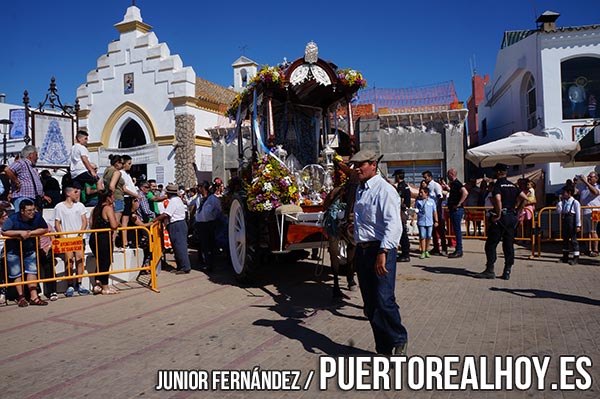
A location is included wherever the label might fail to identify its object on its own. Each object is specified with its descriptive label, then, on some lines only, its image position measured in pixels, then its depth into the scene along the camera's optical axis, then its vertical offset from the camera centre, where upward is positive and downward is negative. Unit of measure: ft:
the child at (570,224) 30.12 -2.89
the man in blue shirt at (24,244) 21.99 -1.98
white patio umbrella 37.29 +2.73
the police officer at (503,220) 25.00 -2.00
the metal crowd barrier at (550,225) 34.05 -3.50
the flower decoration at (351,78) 25.08 +6.23
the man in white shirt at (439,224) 34.35 -2.95
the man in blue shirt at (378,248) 13.03 -1.74
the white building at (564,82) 51.88 +11.50
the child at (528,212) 35.65 -2.31
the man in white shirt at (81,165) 28.27 +2.28
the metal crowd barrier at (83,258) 22.56 -3.28
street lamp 52.46 +9.51
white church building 70.74 +14.81
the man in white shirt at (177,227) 29.35 -1.94
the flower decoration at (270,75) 23.53 +6.12
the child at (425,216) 33.01 -2.15
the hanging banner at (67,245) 23.07 -2.23
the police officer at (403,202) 32.09 -1.05
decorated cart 22.49 +2.19
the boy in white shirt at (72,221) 24.21 -1.10
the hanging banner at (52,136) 48.42 +7.15
